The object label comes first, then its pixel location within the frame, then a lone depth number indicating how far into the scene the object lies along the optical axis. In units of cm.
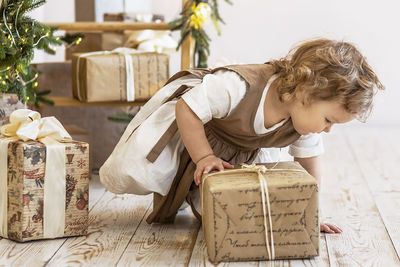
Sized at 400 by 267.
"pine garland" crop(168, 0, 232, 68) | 265
